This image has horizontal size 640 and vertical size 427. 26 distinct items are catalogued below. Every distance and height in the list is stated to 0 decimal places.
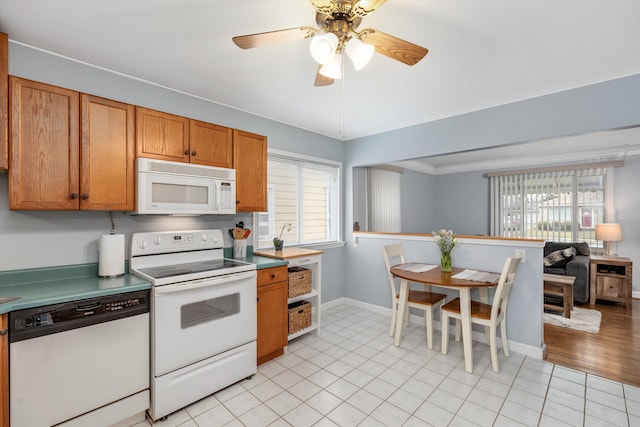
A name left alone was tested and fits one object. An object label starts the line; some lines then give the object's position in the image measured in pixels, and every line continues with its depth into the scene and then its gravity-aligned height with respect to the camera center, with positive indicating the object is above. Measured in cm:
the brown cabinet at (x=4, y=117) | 174 +58
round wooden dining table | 255 -64
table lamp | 459 -28
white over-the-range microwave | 222 +22
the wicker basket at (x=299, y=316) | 303 -107
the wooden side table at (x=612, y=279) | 420 -95
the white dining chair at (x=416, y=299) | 297 -89
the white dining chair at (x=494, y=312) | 253 -90
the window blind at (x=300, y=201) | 361 +19
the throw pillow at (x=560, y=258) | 452 -67
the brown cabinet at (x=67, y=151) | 180 +43
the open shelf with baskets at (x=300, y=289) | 304 -80
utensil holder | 301 -34
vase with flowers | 314 -34
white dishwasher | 155 -85
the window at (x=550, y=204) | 511 +19
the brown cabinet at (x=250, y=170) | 285 +45
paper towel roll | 213 -29
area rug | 350 -134
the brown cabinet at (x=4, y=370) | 148 -78
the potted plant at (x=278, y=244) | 331 -33
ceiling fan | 137 +89
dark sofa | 434 -86
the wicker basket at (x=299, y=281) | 305 -71
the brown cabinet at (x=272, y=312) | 265 -91
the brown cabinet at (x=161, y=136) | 227 +64
